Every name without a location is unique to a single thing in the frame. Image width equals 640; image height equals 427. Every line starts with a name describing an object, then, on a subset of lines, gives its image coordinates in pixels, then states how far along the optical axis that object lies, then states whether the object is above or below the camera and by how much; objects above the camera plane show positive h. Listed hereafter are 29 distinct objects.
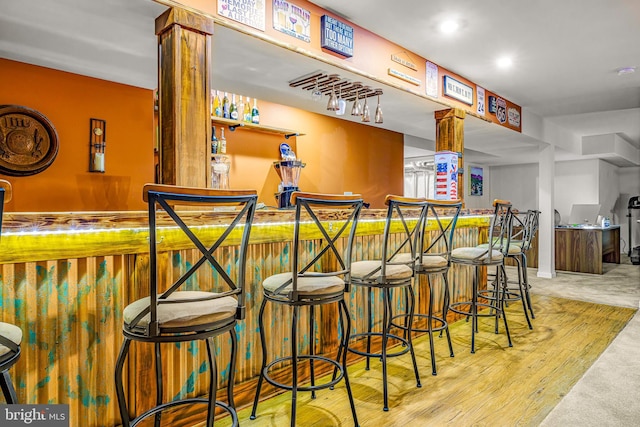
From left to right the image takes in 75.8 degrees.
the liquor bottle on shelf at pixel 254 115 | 4.74 +1.09
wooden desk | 7.16 -0.69
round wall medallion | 3.54 +0.60
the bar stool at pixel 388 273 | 2.31 -0.37
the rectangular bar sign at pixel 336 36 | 3.06 +1.33
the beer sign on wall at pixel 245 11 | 2.49 +1.24
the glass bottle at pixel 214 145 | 4.29 +0.67
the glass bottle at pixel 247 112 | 4.71 +1.13
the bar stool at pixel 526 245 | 3.88 -0.35
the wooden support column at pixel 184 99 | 2.24 +0.61
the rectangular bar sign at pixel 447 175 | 4.50 +0.38
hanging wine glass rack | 3.74 +1.20
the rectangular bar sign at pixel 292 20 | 2.79 +1.32
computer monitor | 8.42 -0.07
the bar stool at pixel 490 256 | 3.26 -0.37
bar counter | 1.59 -0.39
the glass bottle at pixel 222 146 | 4.33 +0.67
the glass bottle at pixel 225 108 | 4.41 +1.09
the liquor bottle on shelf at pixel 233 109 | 4.46 +1.11
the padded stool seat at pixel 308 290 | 1.88 -0.38
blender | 2.88 +0.28
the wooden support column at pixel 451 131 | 4.59 +0.89
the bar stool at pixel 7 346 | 1.16 -0.40
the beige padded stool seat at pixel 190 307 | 1.41 -0.36
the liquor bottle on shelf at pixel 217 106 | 4.35 +1.11
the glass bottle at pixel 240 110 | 4.54 +1.10
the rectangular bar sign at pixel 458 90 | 4.43 +1.34
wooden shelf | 4.29 +0.94
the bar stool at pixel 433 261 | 2.72 -0.35
